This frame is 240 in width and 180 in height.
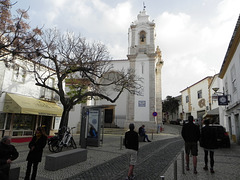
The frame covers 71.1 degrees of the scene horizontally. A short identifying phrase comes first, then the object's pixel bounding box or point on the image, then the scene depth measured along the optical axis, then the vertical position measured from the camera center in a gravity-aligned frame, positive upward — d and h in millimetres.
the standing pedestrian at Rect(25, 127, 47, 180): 4566 -956
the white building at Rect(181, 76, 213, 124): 34656 +4580
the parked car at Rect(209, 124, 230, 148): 11625 -1340
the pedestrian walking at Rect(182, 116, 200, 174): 5671 -614
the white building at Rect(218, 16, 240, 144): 12000 +3331
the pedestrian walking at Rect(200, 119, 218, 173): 5684 -694
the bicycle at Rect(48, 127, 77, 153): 8875 -1398
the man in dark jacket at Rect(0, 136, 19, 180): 3418 -915
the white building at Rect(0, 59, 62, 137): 13102 +844
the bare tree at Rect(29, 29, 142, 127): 11680 +3978
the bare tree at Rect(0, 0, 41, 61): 7957 +3969
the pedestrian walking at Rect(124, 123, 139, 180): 4949 -848
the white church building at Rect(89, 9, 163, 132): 25531 +5535
